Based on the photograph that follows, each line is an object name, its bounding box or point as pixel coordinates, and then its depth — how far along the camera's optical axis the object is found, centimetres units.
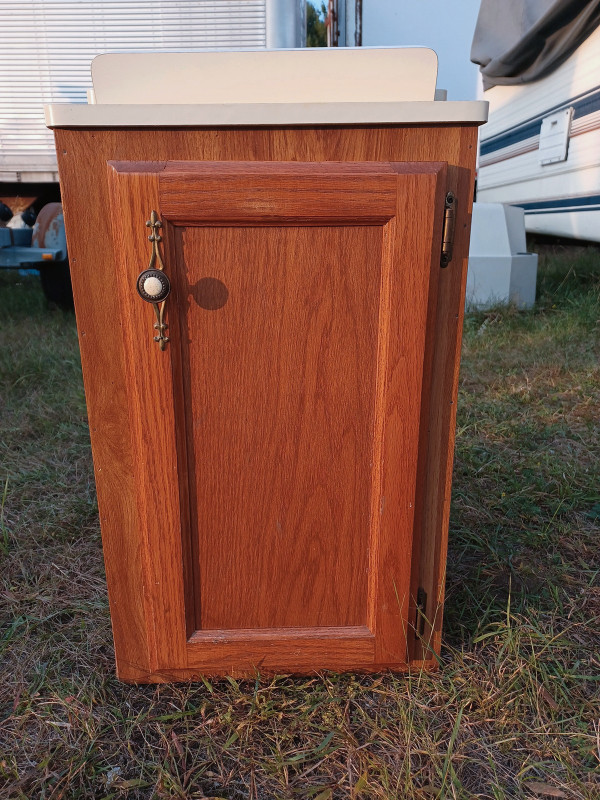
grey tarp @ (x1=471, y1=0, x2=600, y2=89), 428
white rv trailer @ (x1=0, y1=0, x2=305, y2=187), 428
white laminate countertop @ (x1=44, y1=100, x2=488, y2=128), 115
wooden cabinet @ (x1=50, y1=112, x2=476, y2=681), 117
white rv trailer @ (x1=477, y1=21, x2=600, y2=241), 439
